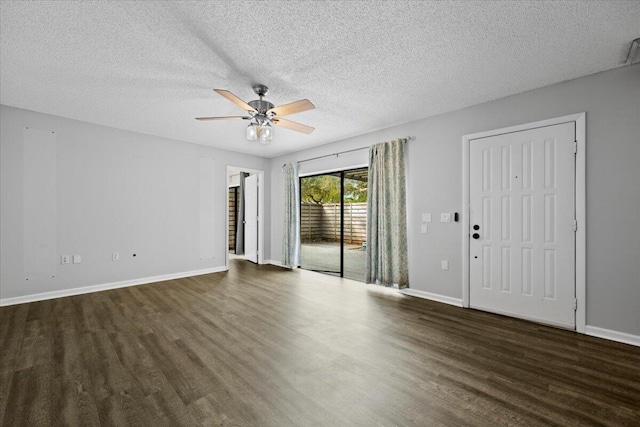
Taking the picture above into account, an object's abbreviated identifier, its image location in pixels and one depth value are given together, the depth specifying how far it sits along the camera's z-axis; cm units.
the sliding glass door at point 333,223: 571
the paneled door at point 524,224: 302
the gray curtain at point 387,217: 434
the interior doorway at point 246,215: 688
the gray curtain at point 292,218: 619
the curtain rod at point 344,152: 431
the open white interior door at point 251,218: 702
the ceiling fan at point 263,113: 290
